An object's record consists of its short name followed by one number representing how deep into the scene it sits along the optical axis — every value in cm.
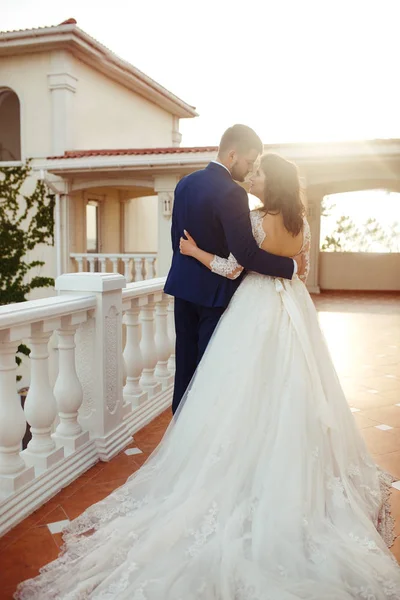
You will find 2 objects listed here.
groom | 249
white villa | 278
